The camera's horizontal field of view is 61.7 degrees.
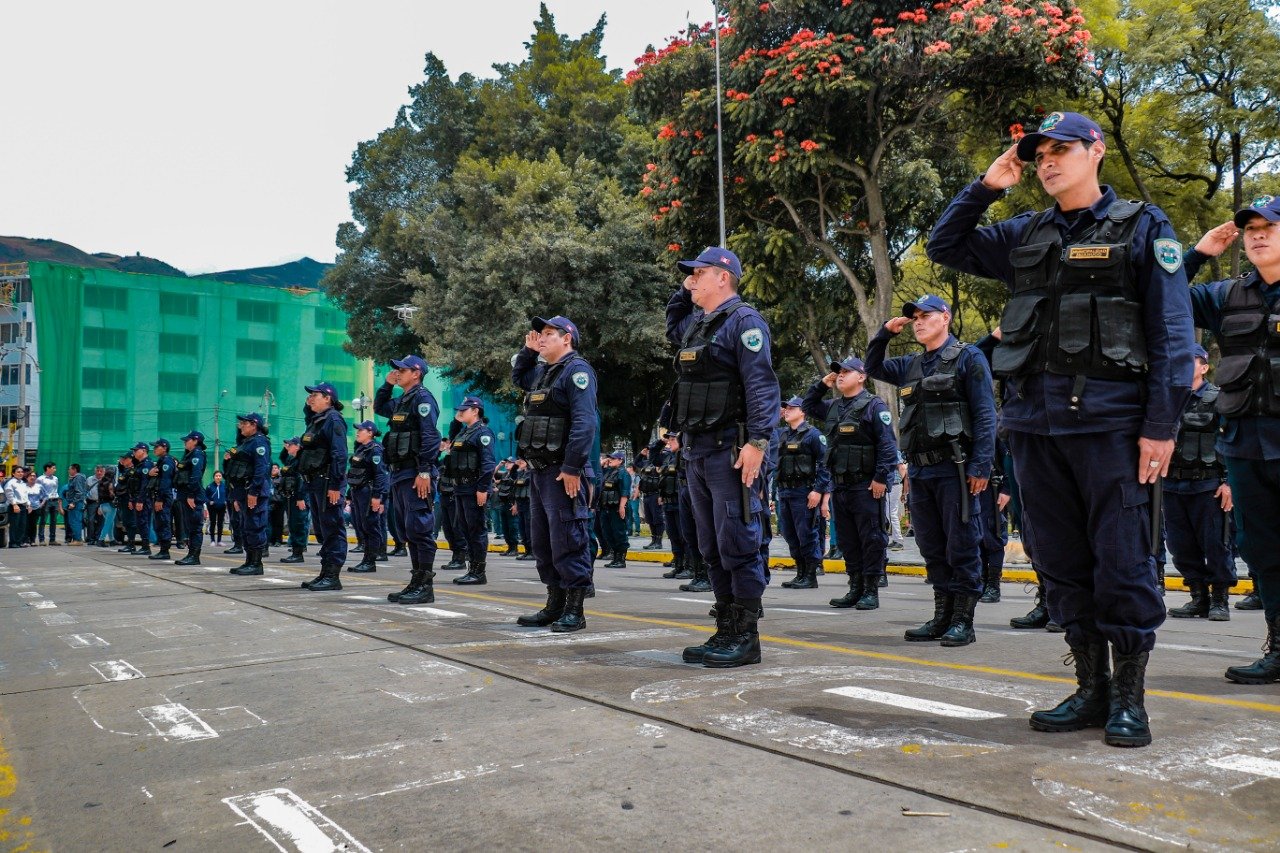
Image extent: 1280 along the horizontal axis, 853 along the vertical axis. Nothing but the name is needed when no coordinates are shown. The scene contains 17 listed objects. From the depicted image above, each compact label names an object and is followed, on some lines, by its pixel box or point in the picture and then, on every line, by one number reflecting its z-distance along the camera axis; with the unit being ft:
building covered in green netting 193.36
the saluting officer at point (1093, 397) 12.53
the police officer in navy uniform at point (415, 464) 30.76
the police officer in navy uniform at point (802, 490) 37.78
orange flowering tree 58.29
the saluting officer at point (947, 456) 21.67
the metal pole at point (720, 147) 61.21
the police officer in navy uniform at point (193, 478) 55.62
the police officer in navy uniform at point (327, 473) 35.91
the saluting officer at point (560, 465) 23.17
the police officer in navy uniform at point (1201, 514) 26.76
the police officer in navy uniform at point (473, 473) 41.70
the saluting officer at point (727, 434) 18.40
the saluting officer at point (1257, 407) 17.07
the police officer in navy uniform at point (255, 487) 41.63
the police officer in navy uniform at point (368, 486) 46.34
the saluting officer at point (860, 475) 29.40
